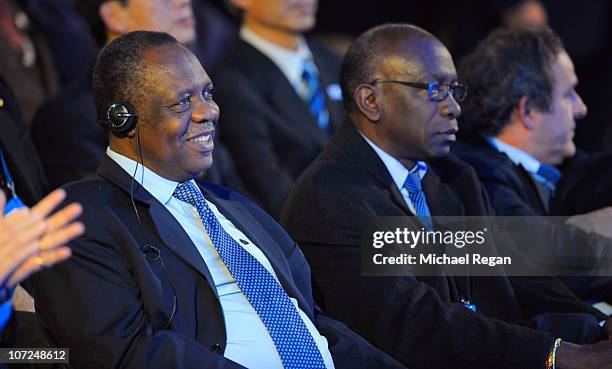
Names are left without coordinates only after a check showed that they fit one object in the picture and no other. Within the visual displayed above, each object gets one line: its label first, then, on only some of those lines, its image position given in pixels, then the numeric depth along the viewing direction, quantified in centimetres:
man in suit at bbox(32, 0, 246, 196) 812
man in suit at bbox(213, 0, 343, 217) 973
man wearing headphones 517
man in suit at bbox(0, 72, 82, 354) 455
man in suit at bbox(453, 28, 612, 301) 837
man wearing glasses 634
